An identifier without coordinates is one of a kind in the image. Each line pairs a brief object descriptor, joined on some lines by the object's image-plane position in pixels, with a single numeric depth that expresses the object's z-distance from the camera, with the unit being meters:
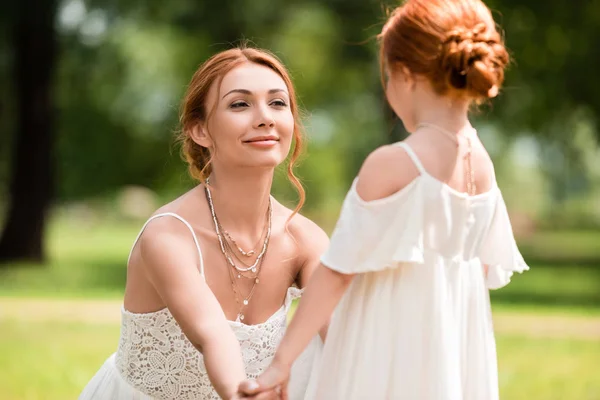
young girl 4.95
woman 6.17
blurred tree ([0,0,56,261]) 31.25
